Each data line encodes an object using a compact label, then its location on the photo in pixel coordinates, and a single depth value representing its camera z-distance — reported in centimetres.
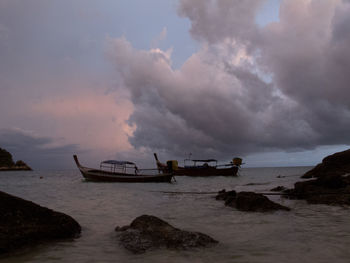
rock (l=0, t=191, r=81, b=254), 458
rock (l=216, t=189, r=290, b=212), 898
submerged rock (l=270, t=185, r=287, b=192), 1609
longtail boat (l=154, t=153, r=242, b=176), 4600
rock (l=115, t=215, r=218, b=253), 473
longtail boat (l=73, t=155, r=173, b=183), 3047
